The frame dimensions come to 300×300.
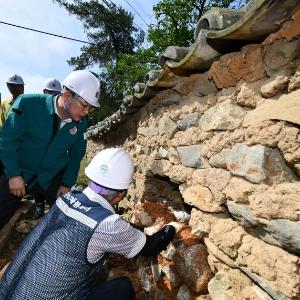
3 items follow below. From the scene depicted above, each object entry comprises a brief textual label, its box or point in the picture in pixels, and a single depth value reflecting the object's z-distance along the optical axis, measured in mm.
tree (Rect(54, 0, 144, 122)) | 17406
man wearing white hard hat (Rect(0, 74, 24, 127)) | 3842
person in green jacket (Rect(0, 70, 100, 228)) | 2283
